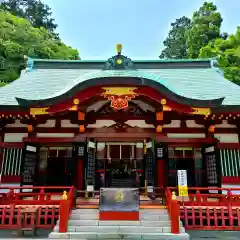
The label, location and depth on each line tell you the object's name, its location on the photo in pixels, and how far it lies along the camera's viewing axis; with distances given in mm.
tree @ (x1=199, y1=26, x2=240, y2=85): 22297
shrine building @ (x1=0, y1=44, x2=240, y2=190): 8797
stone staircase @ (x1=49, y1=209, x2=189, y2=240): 6980
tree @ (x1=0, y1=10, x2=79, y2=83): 22016
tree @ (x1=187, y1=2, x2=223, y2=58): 31609
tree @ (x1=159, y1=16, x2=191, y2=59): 46125
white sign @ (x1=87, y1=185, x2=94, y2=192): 9656
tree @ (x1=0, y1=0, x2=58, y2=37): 44497
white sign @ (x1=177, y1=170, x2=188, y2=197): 7791
